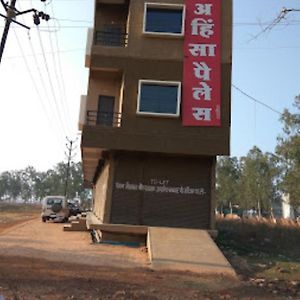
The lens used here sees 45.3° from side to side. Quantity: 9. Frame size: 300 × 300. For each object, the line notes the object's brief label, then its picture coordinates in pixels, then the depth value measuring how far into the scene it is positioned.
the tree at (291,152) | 33.75
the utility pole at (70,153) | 54.52
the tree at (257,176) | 55.50
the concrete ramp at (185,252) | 10.68
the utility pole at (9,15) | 13.13
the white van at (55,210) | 29.84
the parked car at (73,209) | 38.19
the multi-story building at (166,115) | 15.29
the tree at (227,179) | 62.67
